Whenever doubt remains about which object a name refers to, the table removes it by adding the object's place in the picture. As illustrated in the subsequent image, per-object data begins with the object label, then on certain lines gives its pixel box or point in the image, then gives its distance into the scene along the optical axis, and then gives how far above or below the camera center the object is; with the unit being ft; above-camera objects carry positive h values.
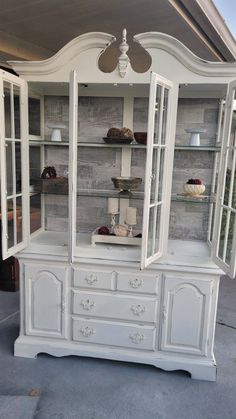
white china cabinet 6.82 -1.11
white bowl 7.53 -0.72
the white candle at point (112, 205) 8.12 -1.23
